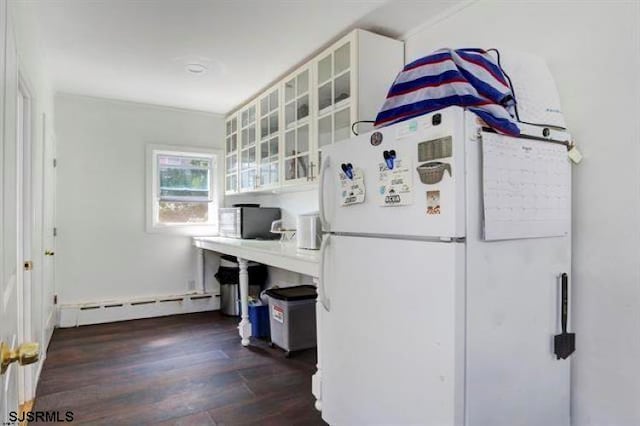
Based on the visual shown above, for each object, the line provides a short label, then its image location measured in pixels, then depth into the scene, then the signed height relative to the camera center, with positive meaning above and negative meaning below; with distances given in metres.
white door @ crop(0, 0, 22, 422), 0.73 -0.01
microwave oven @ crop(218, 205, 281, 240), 4.16 -0.07
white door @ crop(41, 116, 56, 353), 3.04 -0.12
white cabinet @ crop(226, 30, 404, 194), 2.48 +0.80
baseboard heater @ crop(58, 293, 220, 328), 4.06 -1.03
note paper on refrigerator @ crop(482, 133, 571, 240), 1.40 +0.10
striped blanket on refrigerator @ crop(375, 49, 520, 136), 1.47 +0.49
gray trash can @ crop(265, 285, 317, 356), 3.21 -0.86
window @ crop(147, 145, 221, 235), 4.54 +0.30
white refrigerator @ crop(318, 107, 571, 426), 1.36 -0.23
